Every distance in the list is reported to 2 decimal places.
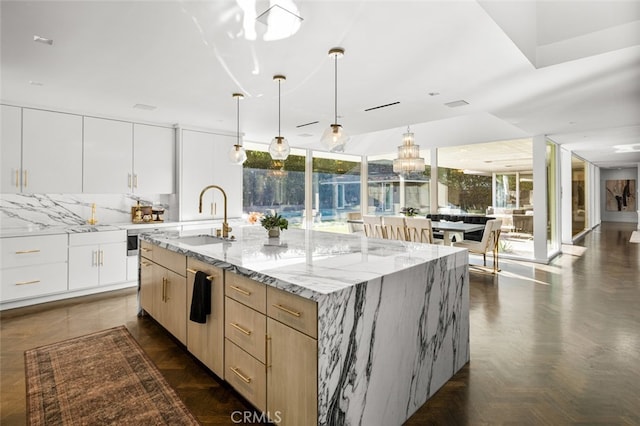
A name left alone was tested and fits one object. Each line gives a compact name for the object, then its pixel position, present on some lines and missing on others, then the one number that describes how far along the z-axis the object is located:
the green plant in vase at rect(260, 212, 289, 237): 3.19
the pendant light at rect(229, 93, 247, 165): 3.75
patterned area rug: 2.05
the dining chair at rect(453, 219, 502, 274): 5.49
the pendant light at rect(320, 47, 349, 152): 2.97
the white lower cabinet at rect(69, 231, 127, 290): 4.42
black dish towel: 2.35
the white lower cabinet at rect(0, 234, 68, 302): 3.95
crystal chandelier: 6.35
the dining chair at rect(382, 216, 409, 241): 5.48
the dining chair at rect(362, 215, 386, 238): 5.84
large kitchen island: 1.61
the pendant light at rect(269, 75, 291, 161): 3.37
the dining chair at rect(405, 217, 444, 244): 5.18
